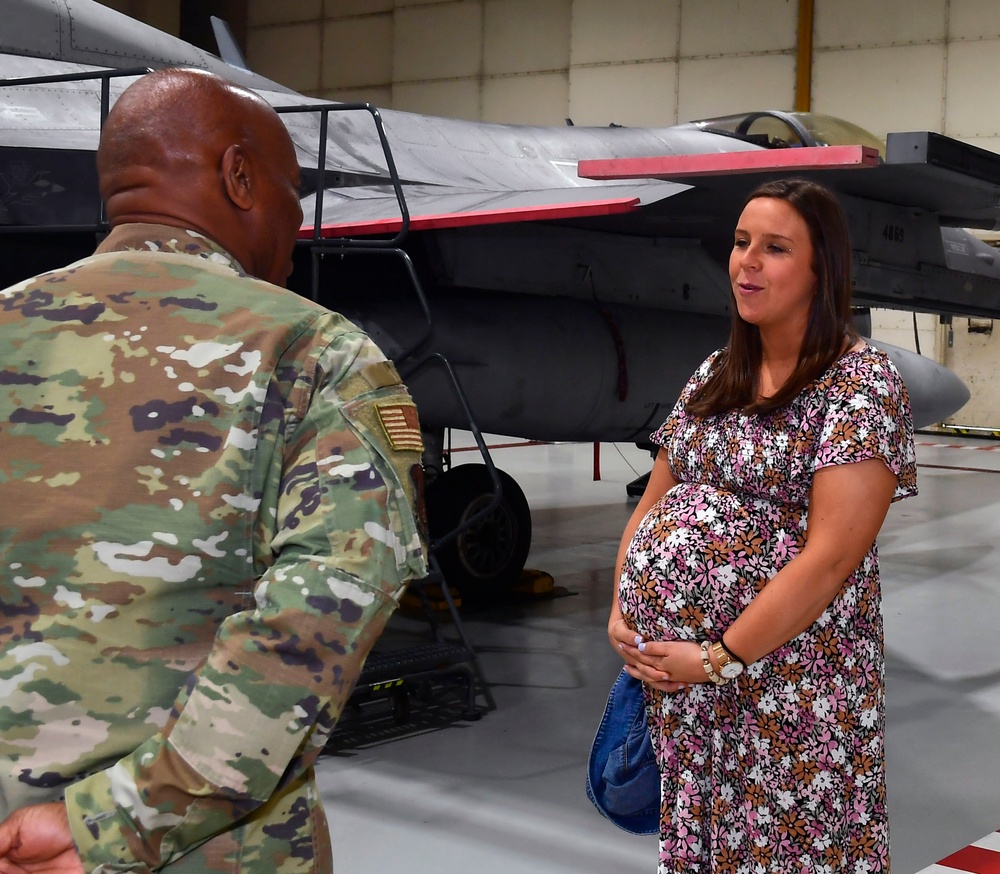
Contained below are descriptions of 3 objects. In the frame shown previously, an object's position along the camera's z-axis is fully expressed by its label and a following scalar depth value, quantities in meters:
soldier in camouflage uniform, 1.23
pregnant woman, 2.19
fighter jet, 4.82
